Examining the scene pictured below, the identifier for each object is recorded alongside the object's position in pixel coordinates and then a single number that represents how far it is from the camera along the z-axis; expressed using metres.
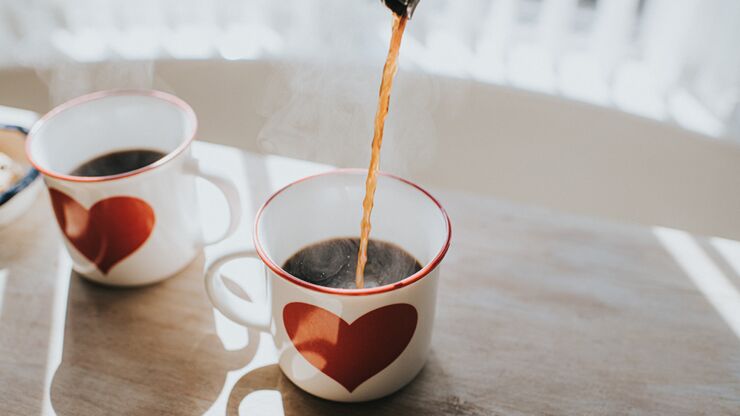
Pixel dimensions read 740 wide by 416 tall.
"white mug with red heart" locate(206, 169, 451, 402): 0.51
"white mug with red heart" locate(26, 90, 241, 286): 0.63
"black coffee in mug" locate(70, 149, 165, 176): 0.73
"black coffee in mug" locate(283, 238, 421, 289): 0.61
